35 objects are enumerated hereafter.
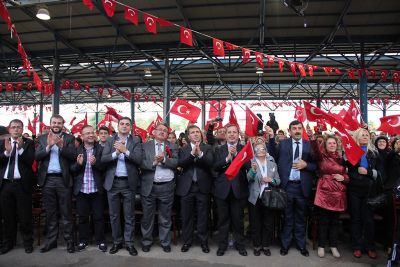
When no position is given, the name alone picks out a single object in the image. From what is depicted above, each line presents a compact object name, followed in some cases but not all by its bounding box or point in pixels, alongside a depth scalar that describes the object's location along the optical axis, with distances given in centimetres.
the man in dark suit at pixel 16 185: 418
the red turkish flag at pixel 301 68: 841
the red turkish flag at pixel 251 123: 499
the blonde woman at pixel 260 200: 418
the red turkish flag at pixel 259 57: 772
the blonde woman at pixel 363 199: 409
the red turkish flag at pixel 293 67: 864
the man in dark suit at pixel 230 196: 420
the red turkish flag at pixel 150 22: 550
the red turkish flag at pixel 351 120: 536
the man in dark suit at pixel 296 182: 421
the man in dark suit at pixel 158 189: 430
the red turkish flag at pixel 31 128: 876
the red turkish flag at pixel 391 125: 484
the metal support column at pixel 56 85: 1205
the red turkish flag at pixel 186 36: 594
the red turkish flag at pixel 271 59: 808
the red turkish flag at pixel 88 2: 445
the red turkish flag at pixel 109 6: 471
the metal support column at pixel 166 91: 1267
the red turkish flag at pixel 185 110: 500
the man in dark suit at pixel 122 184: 424
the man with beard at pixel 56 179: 420
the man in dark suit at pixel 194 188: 432
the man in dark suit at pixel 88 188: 429
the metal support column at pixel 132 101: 2050
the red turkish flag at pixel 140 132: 963
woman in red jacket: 410
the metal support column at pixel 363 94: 1191
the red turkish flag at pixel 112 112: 513
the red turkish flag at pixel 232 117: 527
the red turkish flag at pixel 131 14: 504
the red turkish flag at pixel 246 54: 715
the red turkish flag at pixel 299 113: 749
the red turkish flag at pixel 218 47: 674
